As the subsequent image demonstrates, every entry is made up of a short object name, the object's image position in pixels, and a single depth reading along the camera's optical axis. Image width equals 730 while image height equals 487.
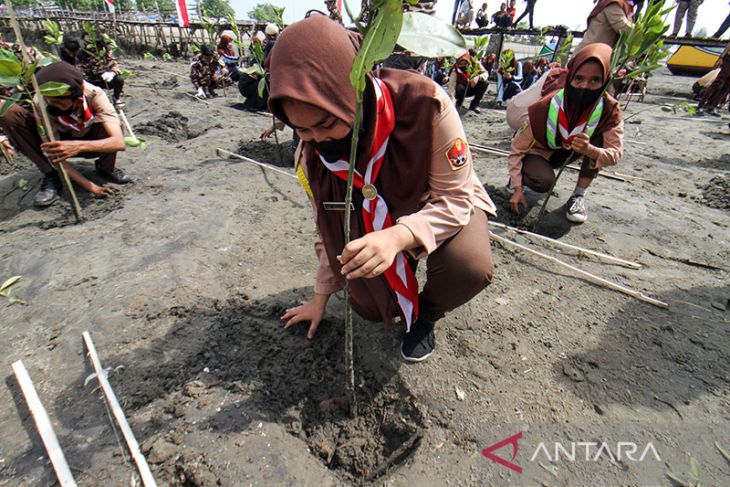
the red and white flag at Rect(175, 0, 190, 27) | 13.70
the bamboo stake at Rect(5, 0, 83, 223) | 1.78
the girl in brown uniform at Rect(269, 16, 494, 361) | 0.89
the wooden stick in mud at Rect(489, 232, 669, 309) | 1.87
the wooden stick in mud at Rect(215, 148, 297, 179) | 3.23
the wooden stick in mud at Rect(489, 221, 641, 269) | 2.23
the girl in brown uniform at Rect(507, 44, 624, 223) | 2.29
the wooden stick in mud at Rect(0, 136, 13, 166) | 3.35
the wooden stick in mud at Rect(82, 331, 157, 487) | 1.06
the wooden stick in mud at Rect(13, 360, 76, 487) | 1.05
